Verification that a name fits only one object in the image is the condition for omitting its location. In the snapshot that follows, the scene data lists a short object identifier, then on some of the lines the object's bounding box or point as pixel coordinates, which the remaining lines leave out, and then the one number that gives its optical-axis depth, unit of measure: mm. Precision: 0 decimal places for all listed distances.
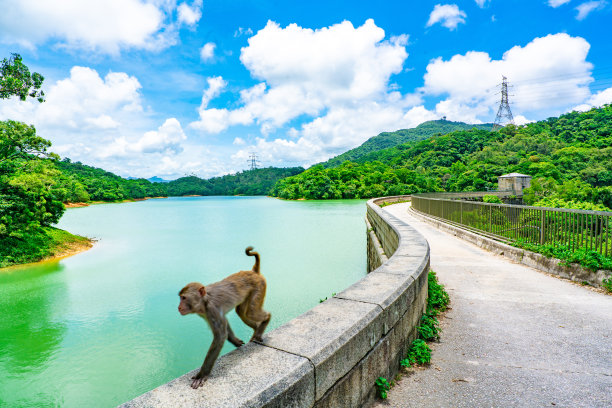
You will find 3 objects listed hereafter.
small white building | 54759
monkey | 1937
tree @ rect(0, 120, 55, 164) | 16569
